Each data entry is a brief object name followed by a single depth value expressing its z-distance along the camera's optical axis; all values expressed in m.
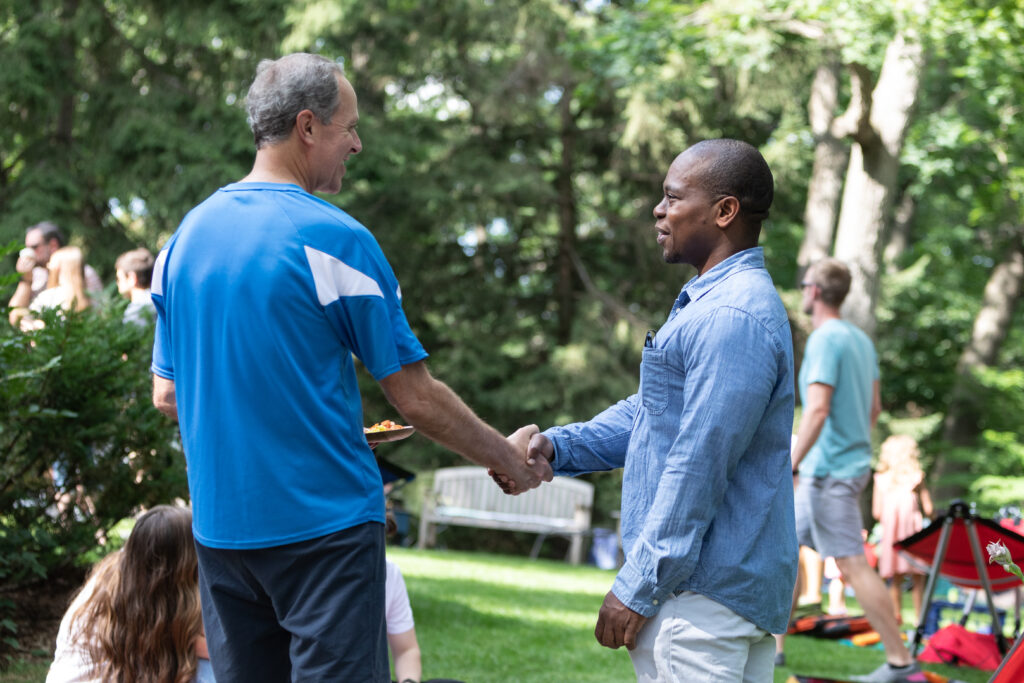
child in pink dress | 9.25
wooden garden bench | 16.42
